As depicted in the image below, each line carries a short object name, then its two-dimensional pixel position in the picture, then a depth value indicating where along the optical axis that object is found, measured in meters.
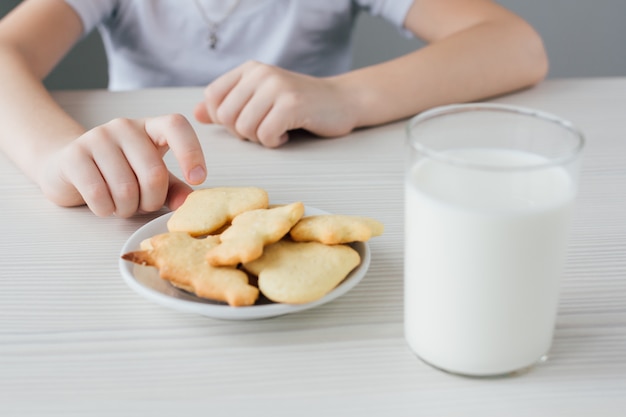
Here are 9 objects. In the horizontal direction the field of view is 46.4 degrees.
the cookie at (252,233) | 0.51
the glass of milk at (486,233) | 0.42
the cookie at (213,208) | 0.59
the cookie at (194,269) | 0.49
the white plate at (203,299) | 0.49
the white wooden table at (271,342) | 0.45
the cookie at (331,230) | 0.54
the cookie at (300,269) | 0.49
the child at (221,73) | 0.70
